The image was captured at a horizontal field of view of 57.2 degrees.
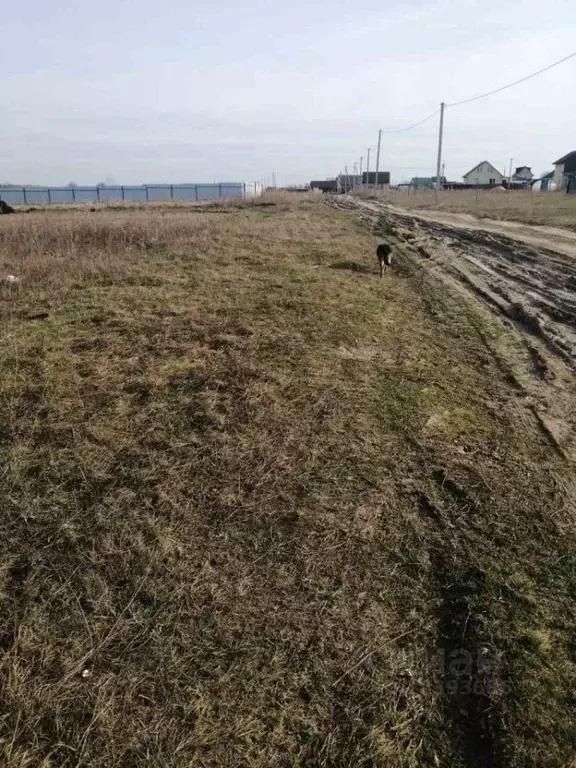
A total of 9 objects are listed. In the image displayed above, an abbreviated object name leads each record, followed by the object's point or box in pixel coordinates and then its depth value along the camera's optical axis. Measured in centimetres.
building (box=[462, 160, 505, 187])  9206
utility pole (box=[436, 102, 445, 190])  4222
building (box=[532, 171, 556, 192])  7081
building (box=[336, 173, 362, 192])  8919
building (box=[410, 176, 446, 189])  9008
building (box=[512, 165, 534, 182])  9809
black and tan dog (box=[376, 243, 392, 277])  974
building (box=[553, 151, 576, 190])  6406
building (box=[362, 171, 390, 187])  8986
